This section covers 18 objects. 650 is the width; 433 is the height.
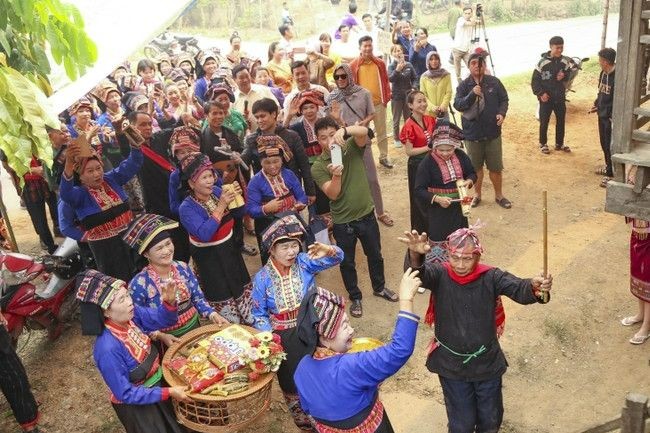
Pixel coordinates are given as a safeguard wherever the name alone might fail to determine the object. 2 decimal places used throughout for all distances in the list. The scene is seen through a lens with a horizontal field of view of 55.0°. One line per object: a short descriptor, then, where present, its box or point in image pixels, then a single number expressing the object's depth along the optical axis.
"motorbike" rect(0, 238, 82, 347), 6.14
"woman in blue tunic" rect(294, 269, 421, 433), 3.43
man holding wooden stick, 4.14
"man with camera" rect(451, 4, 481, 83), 14.77
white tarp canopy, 4.52
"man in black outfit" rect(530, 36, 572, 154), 9.88
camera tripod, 14.69
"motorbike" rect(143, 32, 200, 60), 19.20
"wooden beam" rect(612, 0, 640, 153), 3.34
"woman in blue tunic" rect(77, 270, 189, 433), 4.05
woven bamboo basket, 3.96
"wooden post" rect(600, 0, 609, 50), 12.64
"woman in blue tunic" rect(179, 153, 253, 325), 5.60
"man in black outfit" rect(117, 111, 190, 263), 7.07
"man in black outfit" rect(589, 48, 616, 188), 8.73
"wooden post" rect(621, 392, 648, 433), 3.45
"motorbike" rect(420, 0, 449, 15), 27.38
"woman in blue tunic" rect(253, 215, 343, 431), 4.72
